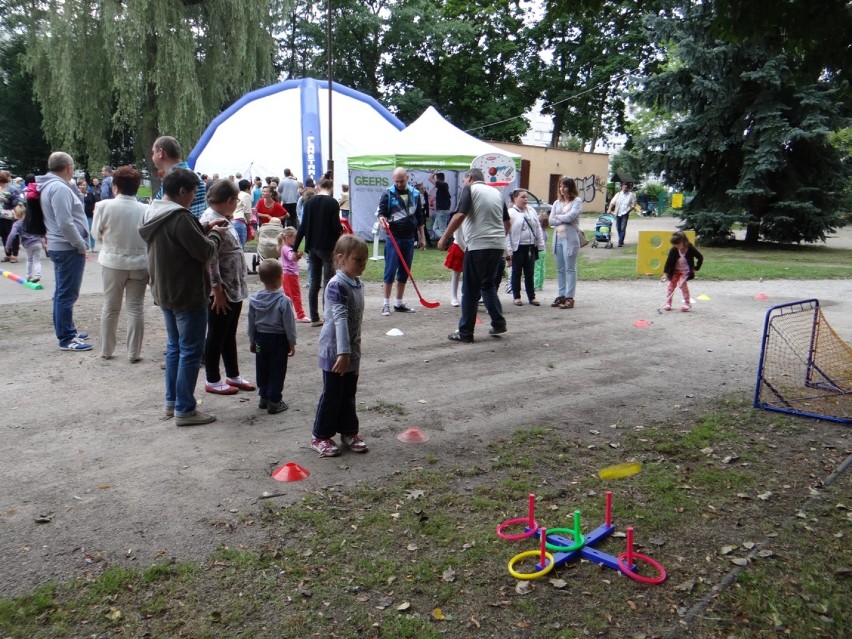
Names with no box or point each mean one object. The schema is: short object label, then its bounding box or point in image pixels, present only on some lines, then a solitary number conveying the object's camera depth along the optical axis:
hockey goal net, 6.17
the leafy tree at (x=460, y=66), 45.03
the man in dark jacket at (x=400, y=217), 9.62
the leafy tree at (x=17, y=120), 37.47
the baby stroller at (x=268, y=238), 10.64
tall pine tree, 19.55
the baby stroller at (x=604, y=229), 21.34
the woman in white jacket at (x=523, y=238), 10.53
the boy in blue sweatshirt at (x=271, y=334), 5.61
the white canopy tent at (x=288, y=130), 24.69
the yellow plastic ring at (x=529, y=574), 3.38
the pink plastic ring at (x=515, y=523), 3.77
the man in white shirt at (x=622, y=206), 21.11
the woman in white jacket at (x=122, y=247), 6.82
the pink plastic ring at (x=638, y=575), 3.41
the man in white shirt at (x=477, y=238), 8.37
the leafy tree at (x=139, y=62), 23.41
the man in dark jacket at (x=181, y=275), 5.22
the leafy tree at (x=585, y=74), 43.94
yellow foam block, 15.16
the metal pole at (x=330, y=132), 19.08
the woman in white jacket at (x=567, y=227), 10.48
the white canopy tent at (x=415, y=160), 18.89
